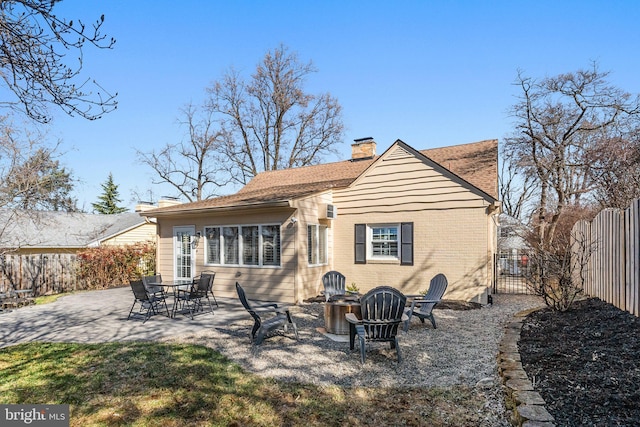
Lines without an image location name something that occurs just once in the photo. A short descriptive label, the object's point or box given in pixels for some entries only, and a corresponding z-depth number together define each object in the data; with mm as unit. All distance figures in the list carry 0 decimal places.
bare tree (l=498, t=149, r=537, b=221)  26667
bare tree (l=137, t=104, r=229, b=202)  28125
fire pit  6703
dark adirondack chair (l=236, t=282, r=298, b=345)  6076
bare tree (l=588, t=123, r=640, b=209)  11320
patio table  12312
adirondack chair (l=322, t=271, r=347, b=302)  8828
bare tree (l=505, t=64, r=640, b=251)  15297
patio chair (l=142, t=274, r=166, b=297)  8756
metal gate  12123
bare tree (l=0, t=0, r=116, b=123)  3311
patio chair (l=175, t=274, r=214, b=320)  8828
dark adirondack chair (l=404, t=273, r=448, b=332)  6974
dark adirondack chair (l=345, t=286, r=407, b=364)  5406
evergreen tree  40125
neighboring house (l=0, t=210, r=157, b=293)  12297
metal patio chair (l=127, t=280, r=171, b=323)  8008
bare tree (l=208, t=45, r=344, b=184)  26953
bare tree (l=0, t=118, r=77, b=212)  10516
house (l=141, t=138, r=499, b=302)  10211
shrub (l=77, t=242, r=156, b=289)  14434
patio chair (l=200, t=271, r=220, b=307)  9077
